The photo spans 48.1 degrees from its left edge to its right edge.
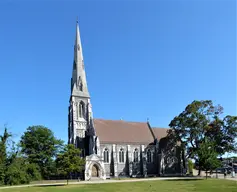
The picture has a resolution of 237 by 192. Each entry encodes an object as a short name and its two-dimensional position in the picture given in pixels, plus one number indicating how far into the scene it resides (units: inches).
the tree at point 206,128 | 1892.2
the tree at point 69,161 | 1432.3
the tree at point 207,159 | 1465.7
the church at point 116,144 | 2016.5
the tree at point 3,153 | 1475.1
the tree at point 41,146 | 1957.8
